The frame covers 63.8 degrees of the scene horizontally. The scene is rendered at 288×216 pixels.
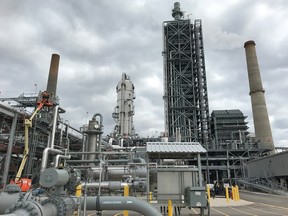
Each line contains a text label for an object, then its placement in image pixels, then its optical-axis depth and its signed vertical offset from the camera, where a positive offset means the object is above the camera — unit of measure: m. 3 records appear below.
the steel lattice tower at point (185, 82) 60.12 +24.44
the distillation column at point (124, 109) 53.38 +14.75
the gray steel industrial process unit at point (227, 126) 67.19 +13.95
